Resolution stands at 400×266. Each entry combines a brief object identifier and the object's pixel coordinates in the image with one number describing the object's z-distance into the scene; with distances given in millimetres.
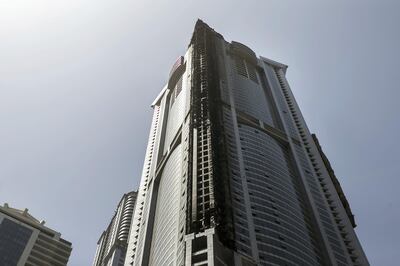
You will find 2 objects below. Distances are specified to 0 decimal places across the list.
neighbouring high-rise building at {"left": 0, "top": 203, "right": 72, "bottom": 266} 125875
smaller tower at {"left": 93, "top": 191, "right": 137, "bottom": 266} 143100
